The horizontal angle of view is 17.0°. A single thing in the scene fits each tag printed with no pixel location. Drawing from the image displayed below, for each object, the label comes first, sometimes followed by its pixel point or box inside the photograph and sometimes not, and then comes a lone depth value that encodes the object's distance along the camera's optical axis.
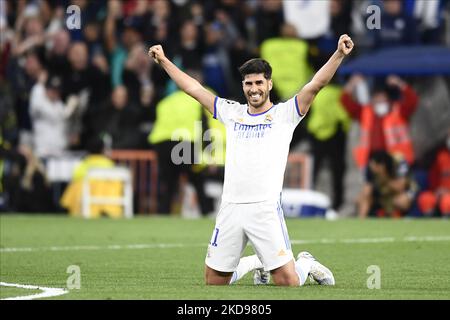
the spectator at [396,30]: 23.72
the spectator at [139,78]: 25.66
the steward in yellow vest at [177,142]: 24.22
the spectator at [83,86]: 26.36
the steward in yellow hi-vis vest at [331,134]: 24.02
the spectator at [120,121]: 25.67
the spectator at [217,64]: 24.78
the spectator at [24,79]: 26.58
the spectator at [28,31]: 27.08
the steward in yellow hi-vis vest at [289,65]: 23.94
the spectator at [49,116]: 26.17
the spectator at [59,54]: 26.59
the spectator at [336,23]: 24.08
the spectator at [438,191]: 23.11
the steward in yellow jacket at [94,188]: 25.05
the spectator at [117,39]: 26.22
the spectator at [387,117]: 23.70
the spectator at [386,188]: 23.41
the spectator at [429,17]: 23.67
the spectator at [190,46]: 24.86
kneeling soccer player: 12.74
